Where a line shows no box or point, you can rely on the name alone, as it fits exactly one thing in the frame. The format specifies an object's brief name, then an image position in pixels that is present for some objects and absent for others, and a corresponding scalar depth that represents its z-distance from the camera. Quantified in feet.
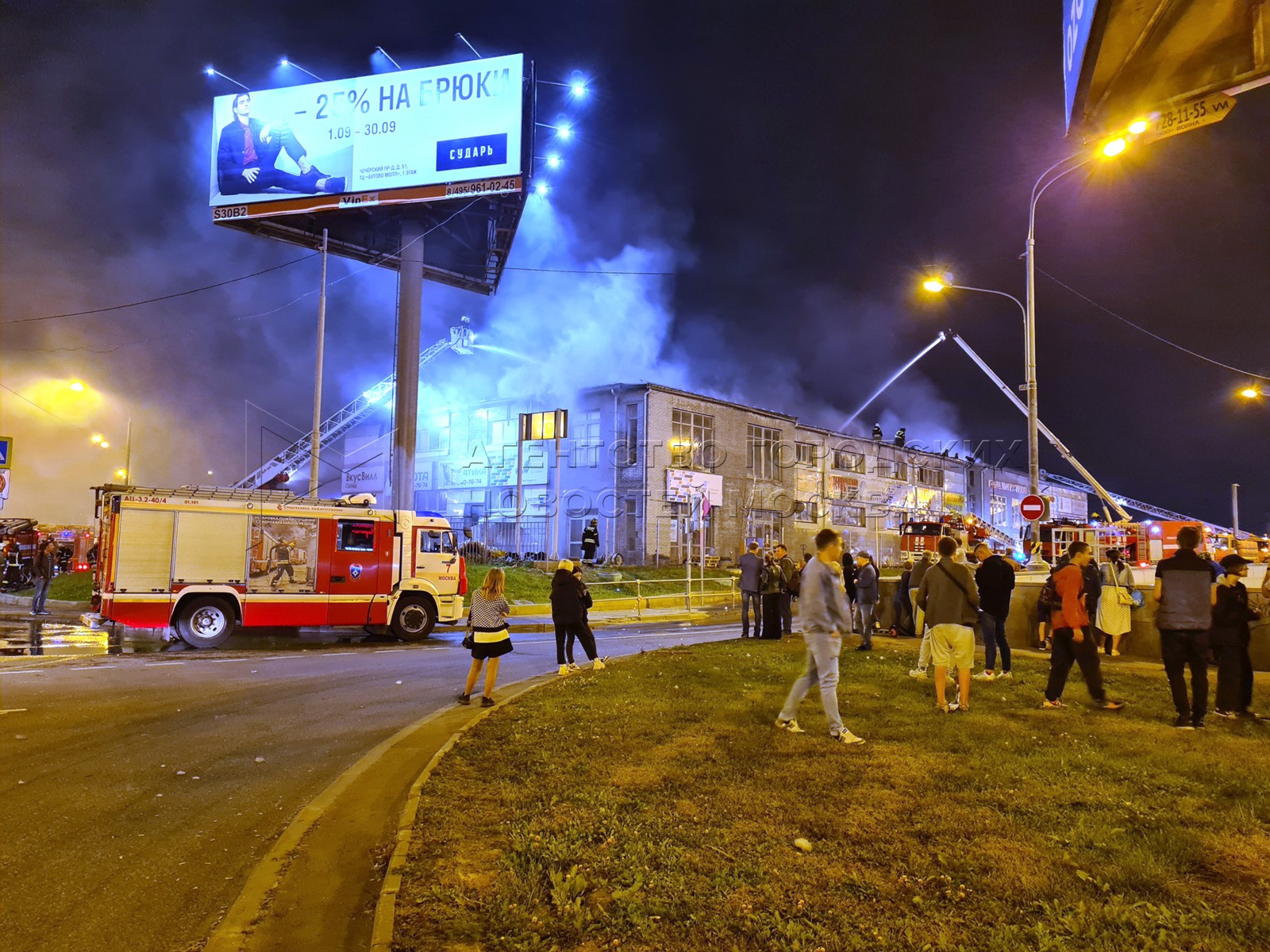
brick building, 119.85
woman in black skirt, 29.86
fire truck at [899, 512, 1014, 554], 98.94
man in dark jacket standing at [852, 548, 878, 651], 42.57
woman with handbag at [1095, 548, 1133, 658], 40.88
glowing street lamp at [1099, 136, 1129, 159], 27.58
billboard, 101.19
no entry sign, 53.31
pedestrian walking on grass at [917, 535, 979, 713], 25.14
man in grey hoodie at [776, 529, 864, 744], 21.86
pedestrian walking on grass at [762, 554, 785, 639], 48.93
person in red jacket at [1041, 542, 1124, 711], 25.91
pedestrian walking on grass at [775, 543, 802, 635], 49.26
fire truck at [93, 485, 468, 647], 48.96
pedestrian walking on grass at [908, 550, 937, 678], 45.70
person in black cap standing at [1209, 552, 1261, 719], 24.64
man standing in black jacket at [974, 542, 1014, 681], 31.76
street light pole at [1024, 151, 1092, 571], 56.85
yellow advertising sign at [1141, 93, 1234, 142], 16.57
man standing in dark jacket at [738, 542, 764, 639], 50.39
